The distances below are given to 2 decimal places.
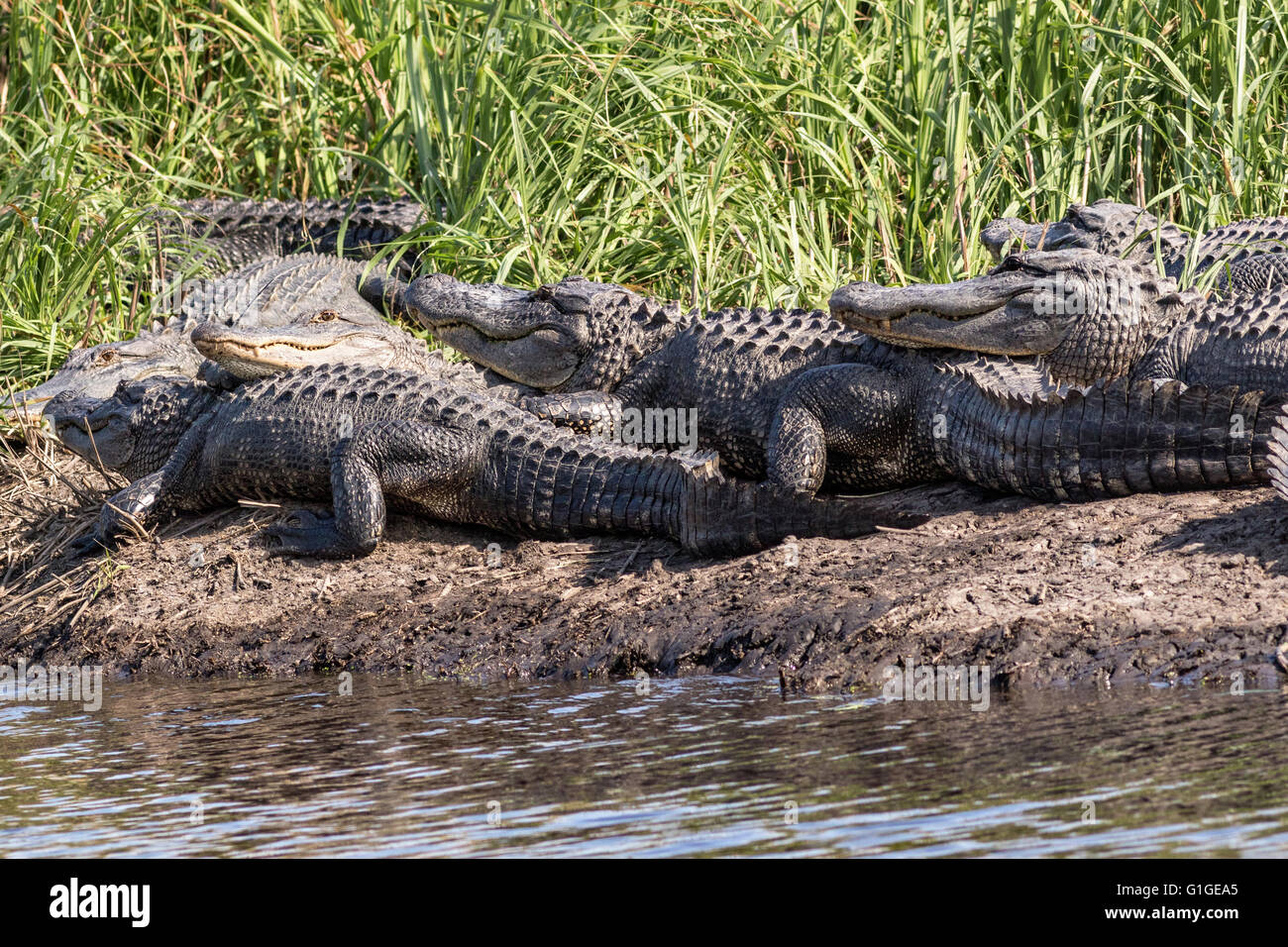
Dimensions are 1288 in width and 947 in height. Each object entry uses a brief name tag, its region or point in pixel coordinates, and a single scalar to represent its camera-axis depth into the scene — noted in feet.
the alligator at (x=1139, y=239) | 40.57
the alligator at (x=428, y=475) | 31.73
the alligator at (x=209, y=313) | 45.44
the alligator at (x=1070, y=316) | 33.63
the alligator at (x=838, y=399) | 29.99
